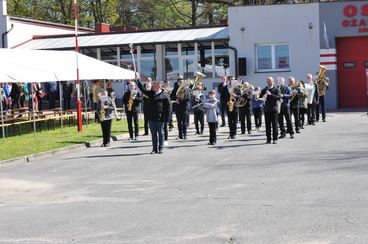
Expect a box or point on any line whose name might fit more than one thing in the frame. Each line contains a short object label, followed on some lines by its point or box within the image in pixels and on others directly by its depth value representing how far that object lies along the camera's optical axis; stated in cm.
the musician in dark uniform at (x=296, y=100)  2195
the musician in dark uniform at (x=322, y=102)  2647
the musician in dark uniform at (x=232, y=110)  2047
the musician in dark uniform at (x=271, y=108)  1871
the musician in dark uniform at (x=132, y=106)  2209
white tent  2203
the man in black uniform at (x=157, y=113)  1745
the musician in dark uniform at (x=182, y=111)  2134
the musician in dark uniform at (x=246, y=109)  2222
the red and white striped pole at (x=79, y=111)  2353
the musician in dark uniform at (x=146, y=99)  1775
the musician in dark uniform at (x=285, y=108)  1972
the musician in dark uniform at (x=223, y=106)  2372
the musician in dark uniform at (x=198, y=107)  2178
